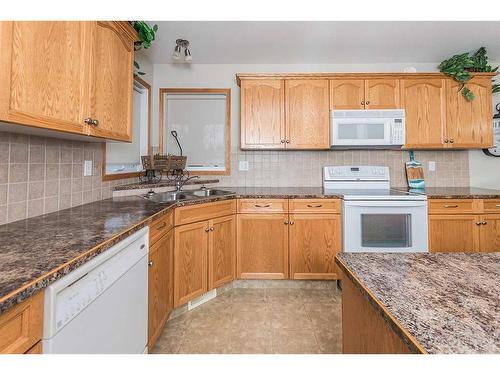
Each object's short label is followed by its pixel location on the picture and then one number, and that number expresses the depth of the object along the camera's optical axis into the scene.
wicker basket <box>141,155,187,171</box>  2.47
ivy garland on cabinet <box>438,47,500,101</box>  2.52
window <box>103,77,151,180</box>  2.15
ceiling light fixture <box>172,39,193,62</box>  2.31
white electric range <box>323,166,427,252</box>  2.23
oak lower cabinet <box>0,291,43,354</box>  0.56
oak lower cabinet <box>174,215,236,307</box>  1.88
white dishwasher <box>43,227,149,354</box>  0.71
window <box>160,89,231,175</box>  2.96
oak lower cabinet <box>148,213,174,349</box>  1.44
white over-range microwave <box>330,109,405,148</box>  2.55
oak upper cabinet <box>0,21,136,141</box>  0.90
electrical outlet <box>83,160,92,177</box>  1.77
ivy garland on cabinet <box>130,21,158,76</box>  1.75
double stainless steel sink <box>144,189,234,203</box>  2.26
